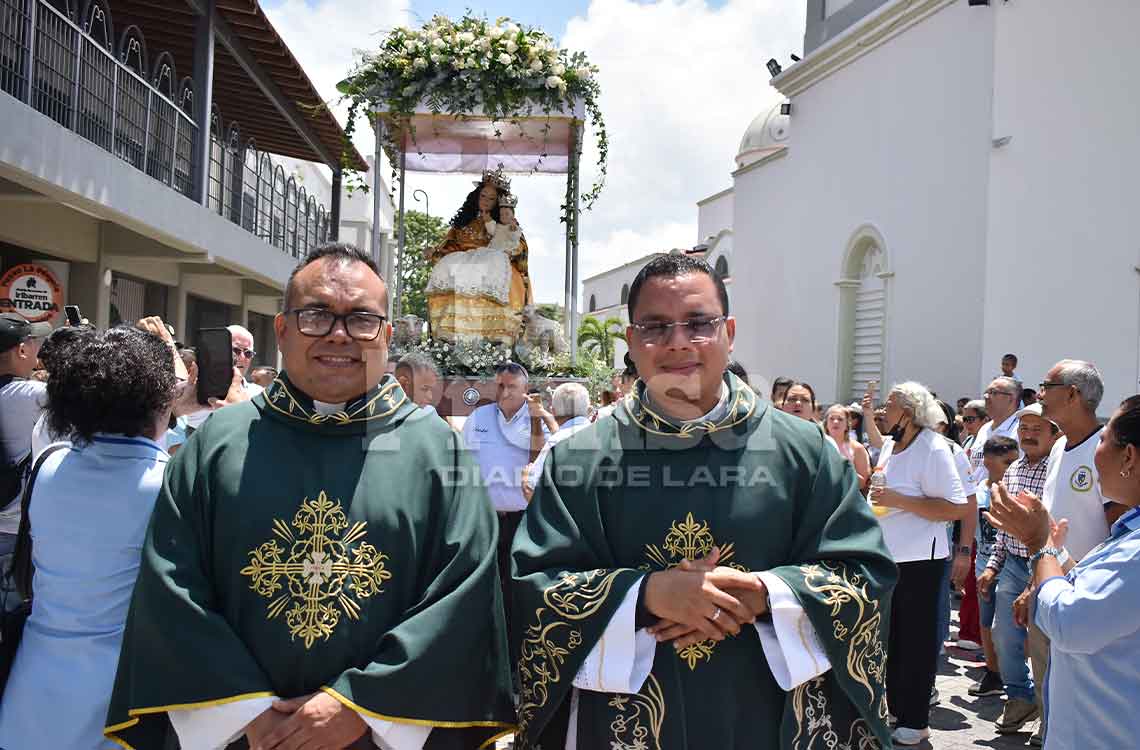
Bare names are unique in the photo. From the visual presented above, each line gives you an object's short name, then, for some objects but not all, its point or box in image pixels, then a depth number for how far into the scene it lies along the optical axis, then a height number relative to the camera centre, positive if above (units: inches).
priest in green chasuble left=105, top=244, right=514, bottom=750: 86.2 -20.4
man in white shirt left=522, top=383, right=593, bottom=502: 229.3 -7.4
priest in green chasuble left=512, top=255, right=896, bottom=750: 88.7 -18.7
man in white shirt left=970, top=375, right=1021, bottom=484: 277.6 -4.3
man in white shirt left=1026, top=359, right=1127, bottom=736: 153.4 -11.9
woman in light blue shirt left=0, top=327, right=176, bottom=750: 97.3 -19.5
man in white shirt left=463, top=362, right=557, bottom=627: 212.8 -16.2
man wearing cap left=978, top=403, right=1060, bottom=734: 201.6 -40.4
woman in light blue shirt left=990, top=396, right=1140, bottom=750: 94.8 -23.4
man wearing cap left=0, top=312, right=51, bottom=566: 135.8 -8.2
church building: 491.8 +117.3
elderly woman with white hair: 194.2 -30.5
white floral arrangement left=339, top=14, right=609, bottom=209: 343.3 +110.9
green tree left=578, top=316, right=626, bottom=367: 1341.0 +62.2
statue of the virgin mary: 384.5 +40.5
